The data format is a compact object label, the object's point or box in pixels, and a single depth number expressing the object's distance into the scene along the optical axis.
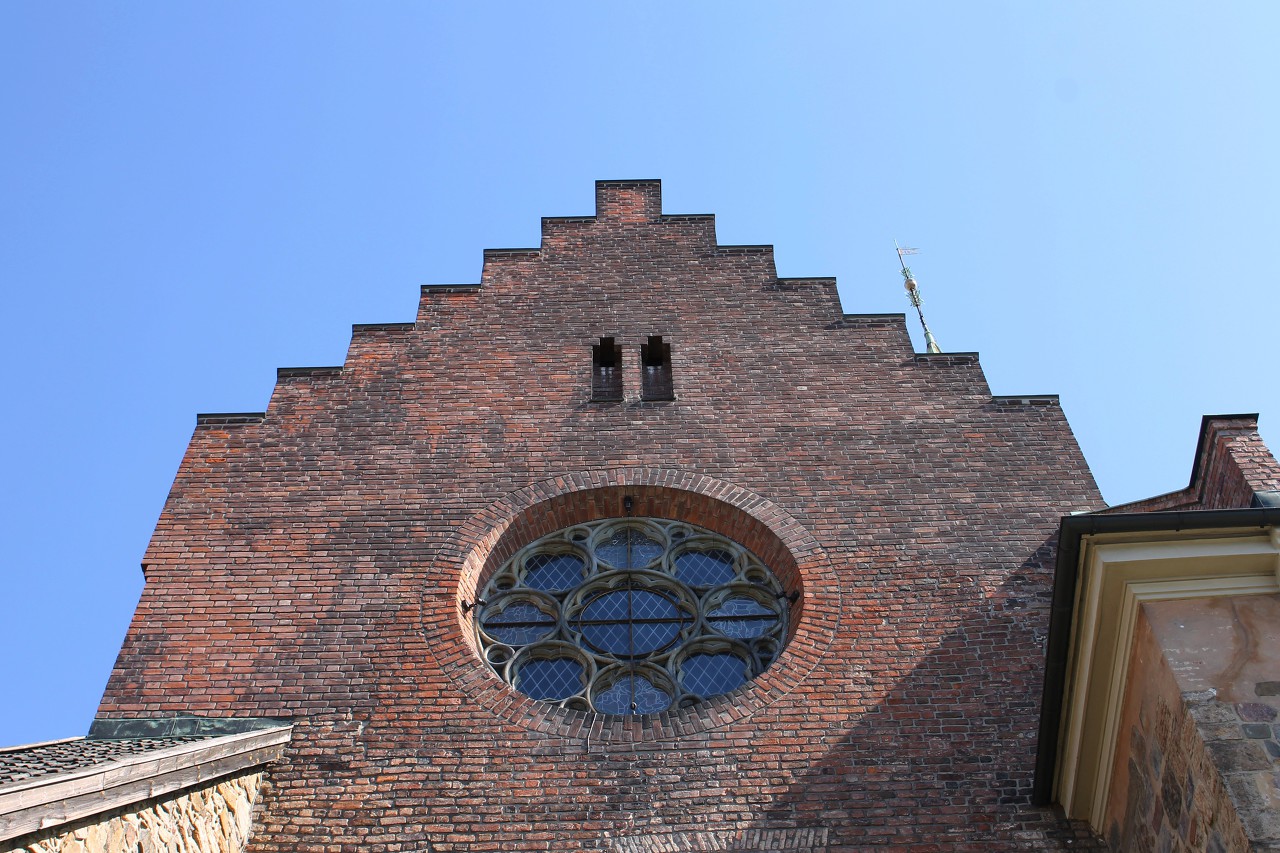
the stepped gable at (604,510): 9.11
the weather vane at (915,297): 20.41
